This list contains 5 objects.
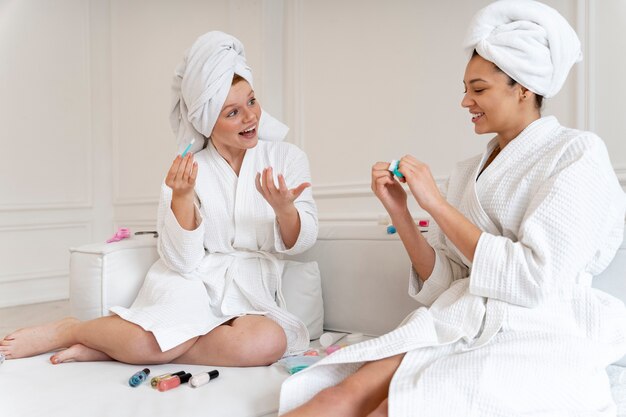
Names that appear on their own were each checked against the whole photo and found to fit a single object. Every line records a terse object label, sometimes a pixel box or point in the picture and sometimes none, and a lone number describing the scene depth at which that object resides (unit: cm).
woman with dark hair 106
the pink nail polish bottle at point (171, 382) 134
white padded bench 124
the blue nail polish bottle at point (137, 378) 137
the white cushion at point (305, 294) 184
